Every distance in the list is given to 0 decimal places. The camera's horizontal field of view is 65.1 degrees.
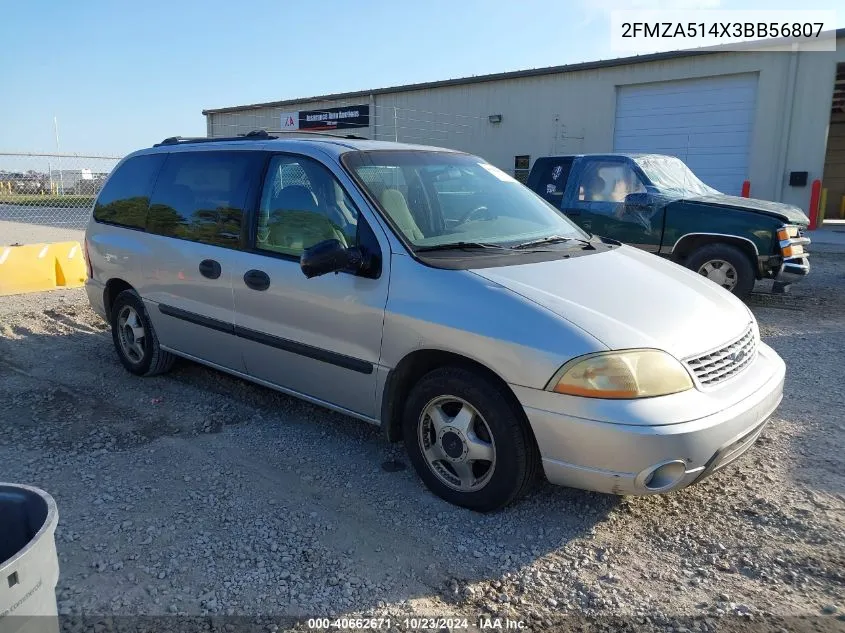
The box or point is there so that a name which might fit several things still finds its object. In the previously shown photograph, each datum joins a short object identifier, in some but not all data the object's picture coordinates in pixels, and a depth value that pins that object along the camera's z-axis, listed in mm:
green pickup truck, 7922
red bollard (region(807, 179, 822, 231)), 16422
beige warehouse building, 16391
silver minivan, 2814
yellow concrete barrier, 8469
